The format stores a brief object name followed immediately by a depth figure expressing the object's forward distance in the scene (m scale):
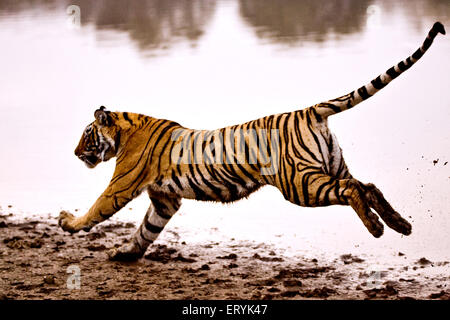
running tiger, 10.70
